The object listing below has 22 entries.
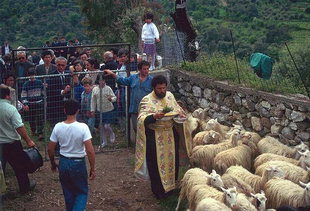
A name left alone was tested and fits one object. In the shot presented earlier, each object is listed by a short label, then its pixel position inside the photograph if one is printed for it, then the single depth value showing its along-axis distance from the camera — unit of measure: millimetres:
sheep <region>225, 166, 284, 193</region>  7953
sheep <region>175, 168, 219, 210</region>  8078
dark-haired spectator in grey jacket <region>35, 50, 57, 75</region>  11602
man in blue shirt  10367
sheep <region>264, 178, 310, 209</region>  7402
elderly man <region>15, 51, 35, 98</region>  12234
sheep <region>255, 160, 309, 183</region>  8102
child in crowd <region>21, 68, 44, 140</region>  10717
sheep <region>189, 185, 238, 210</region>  7156
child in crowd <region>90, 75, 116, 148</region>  11030
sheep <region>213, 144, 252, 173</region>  8914
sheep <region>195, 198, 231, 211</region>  6973
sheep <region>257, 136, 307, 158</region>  9122
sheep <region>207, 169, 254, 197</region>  7750
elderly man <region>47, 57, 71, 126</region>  10898
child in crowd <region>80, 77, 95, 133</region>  11000
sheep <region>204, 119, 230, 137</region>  10453
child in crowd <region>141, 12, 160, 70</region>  12859
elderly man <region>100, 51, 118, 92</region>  11592
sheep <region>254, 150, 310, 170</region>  8438
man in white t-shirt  7332
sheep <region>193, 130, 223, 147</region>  9852
